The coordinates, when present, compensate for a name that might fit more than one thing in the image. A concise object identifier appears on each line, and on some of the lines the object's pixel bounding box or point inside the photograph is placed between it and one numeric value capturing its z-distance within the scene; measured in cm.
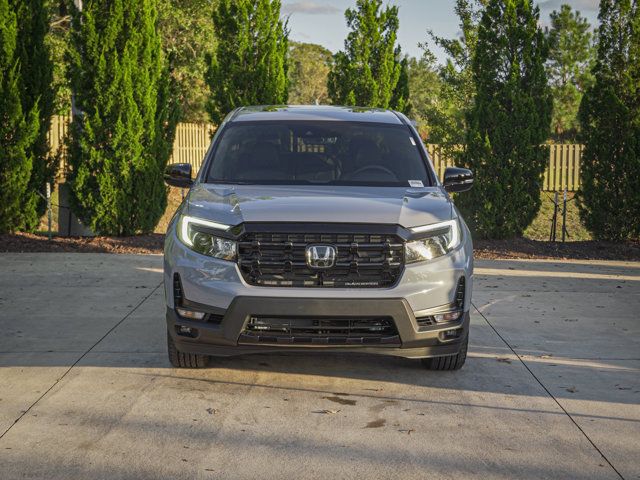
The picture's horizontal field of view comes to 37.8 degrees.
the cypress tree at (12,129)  1405
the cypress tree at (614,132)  1488
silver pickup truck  591
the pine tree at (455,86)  2283
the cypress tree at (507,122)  1531
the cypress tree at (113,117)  1460
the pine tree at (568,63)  3781
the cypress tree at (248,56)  1700
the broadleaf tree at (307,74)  7125
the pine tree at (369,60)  1859
